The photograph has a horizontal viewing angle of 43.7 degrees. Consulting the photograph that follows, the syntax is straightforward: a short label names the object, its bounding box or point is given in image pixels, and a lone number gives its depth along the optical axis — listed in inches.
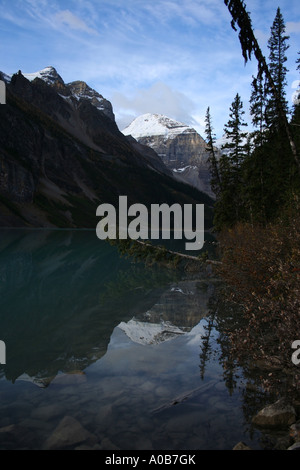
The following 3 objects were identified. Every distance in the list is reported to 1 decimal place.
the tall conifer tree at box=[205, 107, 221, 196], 1689.2
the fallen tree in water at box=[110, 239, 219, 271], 950.0
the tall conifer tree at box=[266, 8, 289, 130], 1282.0
